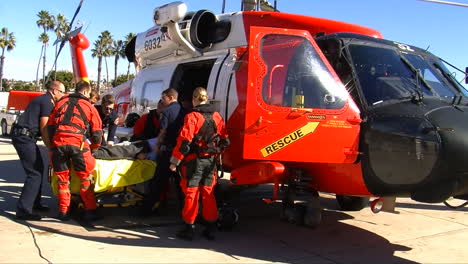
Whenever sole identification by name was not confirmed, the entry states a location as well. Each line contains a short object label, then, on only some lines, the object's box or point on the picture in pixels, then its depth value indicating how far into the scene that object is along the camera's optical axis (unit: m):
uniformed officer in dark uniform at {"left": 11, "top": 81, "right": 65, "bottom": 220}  5.63
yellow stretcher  5.63
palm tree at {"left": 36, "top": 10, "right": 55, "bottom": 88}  72.38
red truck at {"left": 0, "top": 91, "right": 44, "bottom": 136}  20.66
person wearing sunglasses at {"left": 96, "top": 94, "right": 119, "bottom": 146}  7.21
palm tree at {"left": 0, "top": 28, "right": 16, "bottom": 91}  71.81
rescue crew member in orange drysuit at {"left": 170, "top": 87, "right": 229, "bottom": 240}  4.89
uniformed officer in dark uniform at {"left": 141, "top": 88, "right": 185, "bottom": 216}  5.79
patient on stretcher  5.85
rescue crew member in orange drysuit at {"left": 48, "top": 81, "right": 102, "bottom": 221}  5.36
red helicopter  4.16
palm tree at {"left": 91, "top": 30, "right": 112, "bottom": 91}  69.06
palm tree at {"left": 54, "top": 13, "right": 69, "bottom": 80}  70.35
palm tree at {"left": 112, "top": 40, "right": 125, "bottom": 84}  69.44
